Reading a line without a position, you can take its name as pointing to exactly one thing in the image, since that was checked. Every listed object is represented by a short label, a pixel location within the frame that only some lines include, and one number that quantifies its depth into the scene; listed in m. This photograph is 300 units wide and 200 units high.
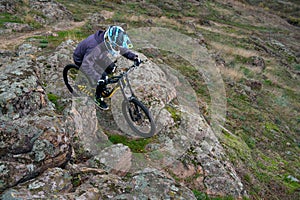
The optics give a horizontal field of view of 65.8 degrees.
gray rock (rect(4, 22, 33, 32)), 14.40
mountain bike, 6.81
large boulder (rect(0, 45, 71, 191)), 4.21
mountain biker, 6.13
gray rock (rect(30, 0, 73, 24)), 17.55
